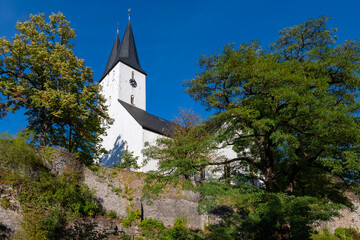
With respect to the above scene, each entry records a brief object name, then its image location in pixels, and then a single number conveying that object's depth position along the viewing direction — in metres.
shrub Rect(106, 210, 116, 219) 11.98
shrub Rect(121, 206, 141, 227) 11.97
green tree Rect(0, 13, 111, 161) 13.47
